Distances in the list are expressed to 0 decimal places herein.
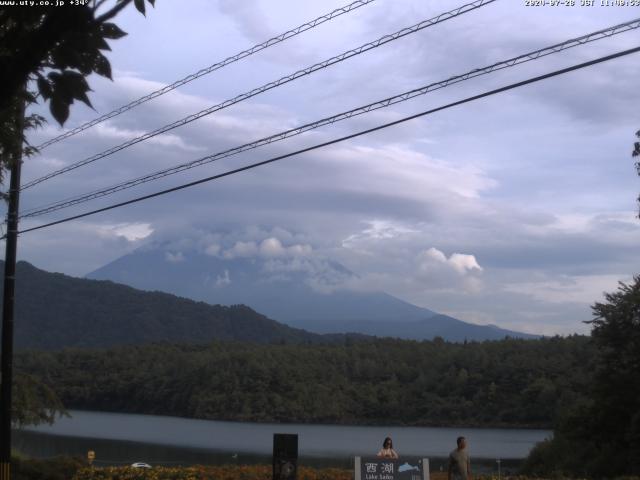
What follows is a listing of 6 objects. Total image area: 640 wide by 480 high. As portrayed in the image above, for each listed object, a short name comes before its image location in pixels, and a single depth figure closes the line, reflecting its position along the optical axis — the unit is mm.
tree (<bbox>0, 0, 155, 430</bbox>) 3773
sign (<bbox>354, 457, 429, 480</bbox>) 14234
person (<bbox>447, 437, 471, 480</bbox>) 14477
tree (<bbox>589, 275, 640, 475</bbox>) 31656
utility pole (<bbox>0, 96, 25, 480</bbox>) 17188
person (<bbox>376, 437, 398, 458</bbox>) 14547
